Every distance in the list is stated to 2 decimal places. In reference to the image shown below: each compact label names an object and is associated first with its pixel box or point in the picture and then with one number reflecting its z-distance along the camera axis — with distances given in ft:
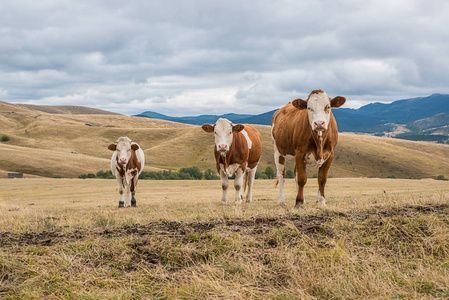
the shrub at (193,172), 235.83
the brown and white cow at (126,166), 55.31
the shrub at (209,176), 227.53
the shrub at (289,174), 240.55
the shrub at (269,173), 249.55
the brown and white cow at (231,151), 45.37
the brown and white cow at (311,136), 32.42
